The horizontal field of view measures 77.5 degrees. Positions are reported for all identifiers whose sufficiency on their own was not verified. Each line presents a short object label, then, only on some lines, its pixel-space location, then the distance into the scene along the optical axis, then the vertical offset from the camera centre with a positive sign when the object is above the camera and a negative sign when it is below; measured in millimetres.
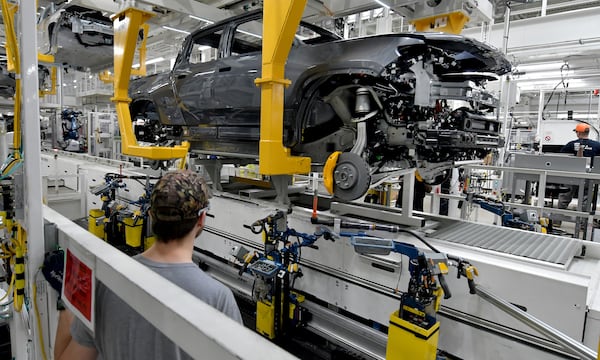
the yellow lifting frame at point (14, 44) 1463 +363
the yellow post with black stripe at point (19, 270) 1598 -586
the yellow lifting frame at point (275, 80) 2752 +508
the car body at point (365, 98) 2857 +426
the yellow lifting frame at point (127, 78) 3998 +732
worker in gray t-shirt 1015 -433
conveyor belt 2459 -663
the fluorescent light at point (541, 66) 8766 +2072
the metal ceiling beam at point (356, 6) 3205 +1434
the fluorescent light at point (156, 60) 11684 +2519
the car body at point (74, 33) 5691 +1666
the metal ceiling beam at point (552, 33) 5570 +1928
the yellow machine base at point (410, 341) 2004 -1051
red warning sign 1032 -429
